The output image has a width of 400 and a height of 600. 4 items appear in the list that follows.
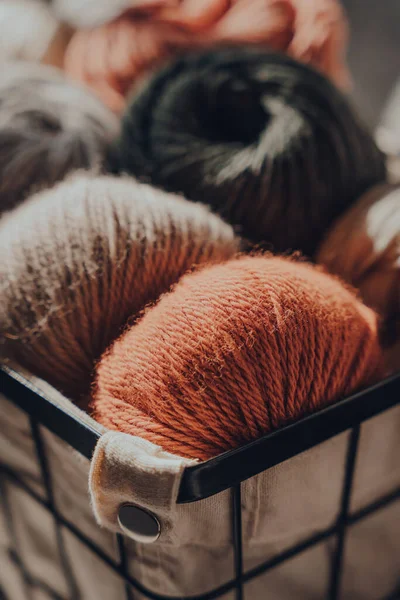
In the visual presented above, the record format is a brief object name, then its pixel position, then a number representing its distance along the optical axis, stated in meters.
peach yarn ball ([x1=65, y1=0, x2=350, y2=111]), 0.40
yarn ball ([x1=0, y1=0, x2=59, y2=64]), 0.49
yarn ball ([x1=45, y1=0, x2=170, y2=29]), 0.44
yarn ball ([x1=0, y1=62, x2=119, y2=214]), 0.34
